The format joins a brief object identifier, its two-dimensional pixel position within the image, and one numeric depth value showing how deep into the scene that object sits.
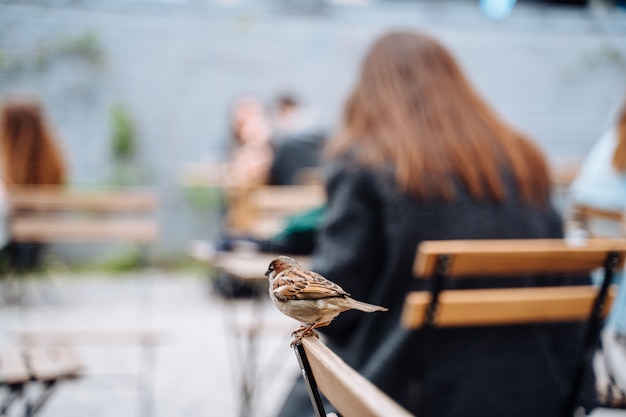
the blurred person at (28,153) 5.70
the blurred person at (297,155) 6.40
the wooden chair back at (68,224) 4.56
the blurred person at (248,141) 7.03
